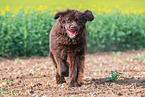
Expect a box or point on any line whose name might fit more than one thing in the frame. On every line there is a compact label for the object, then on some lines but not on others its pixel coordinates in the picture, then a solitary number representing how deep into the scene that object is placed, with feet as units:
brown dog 29.91
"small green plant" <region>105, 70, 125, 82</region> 34.96
